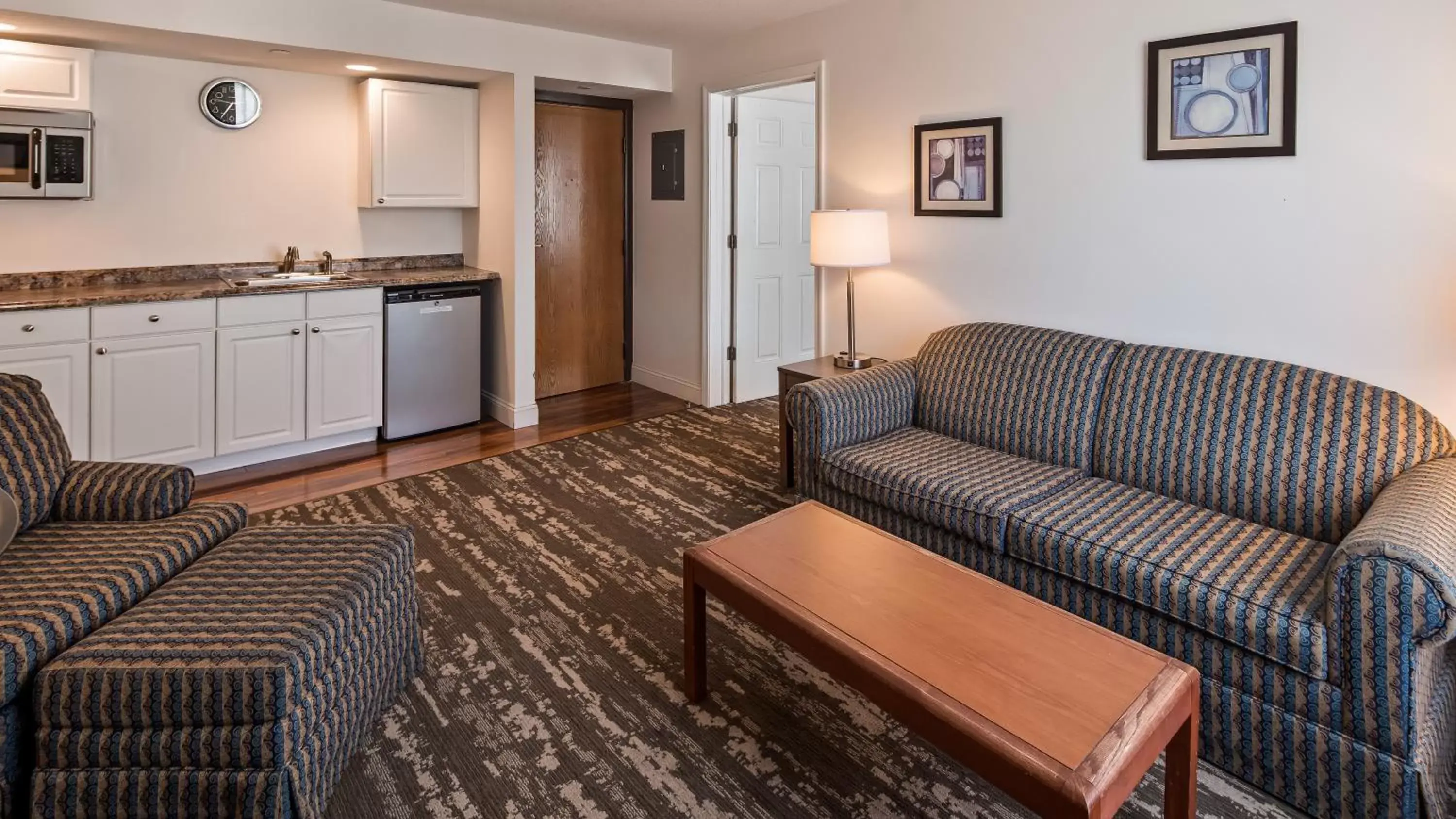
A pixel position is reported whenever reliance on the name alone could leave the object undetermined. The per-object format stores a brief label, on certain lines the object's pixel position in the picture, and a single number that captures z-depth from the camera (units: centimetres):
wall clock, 430
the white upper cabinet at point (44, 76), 360
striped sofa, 172
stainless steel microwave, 366
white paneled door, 524
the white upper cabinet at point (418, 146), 460
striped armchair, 166
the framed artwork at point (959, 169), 346
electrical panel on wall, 534
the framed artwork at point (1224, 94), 261
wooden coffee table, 140
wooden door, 550
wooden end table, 377
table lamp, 371
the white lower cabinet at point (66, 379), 349
